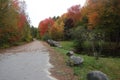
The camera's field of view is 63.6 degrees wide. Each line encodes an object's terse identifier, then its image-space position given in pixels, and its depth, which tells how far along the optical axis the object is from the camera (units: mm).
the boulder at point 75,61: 6661
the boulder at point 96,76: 4403
